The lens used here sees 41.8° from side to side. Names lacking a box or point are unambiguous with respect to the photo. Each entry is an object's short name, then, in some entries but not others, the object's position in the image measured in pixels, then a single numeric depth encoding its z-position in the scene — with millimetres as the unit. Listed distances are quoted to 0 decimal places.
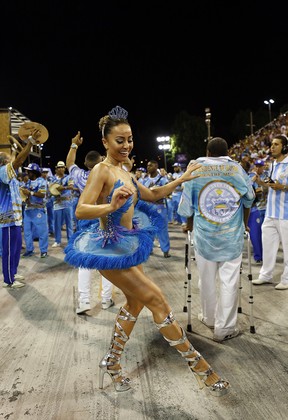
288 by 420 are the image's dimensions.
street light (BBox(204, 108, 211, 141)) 27070
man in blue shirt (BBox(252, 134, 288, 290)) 5871
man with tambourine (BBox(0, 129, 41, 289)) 6574
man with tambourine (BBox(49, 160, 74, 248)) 11125
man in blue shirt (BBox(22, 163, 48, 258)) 9461
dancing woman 2807
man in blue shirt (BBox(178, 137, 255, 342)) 4082
